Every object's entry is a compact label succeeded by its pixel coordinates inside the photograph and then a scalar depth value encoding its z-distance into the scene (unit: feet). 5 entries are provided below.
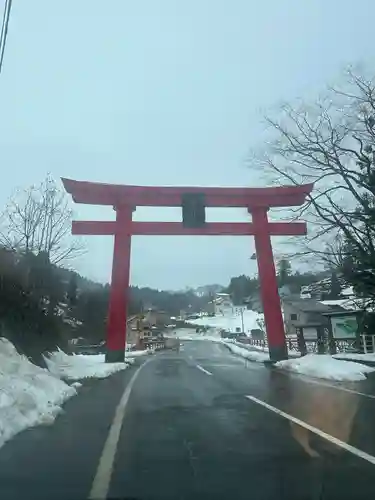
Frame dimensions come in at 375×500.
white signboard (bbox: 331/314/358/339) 111.34
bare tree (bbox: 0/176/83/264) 123.65
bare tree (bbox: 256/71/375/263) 83.66
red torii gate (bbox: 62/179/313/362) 97.25
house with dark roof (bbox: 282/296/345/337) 237.49
